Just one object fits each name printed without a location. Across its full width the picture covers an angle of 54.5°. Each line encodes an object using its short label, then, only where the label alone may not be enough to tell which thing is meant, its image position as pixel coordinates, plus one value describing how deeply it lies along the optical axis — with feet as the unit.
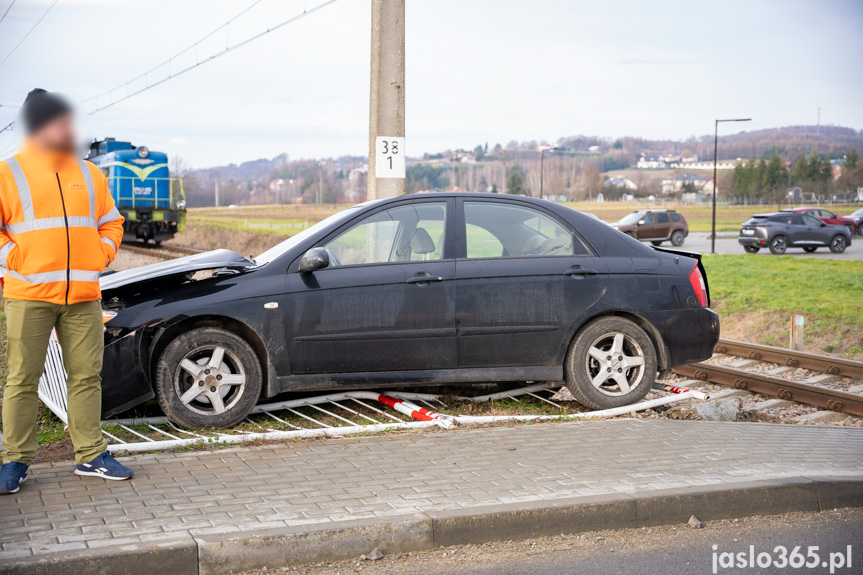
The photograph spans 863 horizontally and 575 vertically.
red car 115.34
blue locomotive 99.91
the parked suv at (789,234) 106.11
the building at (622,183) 456.04
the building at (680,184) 488.97
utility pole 31.50
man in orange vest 14.70
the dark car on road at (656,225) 136.36
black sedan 18.81
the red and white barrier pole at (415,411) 19.60
